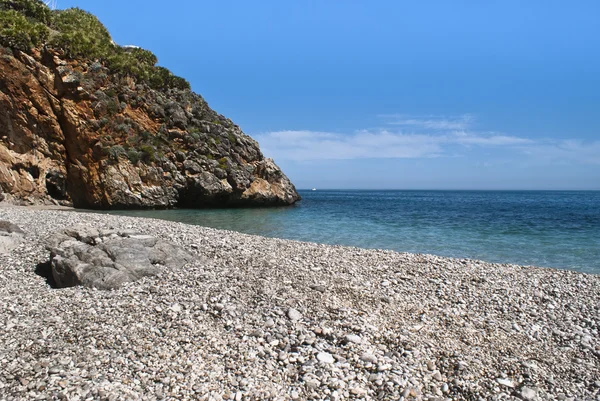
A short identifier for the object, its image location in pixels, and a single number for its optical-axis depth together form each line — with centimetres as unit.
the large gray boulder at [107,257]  918
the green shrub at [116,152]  3609
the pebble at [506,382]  598
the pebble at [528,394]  571
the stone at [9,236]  1169
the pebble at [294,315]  754
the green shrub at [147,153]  3819
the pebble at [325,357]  623
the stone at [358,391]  554
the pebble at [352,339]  678
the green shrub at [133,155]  3722
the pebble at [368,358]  628
